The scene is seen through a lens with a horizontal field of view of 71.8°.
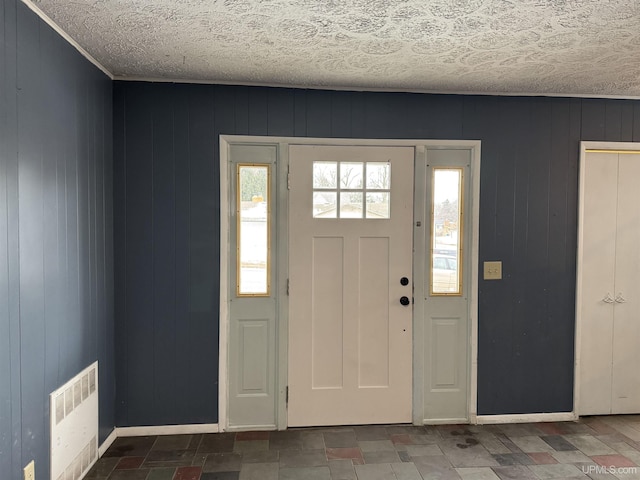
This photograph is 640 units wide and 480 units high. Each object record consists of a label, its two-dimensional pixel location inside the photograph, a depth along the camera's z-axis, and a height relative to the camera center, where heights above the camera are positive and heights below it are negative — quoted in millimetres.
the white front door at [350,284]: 3176 -410
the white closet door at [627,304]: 3438 -576
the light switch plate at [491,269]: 3281 -297
